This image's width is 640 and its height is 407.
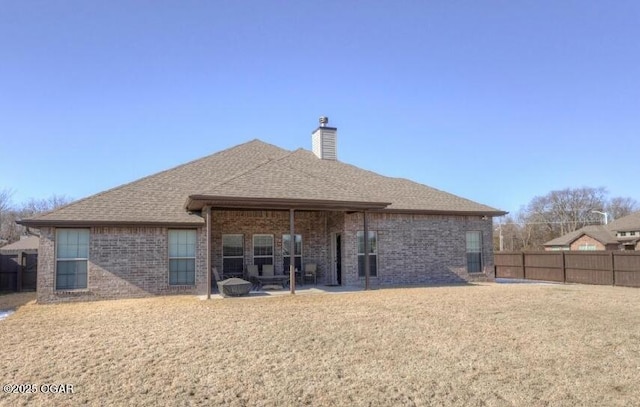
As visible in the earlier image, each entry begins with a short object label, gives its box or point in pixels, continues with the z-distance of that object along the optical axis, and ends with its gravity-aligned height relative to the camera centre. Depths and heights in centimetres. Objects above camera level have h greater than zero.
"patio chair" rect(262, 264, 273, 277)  1627 -119
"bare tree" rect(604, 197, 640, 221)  6650 +362
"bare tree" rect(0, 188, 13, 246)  4153 +202
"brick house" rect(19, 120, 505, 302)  1393 +28
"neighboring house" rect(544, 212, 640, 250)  3594 -46
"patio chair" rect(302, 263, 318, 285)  1675 -132
